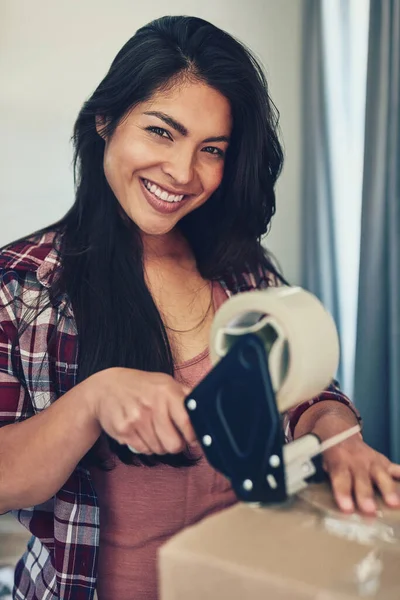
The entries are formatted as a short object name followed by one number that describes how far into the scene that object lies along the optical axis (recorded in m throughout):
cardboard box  0.53
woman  1.04
